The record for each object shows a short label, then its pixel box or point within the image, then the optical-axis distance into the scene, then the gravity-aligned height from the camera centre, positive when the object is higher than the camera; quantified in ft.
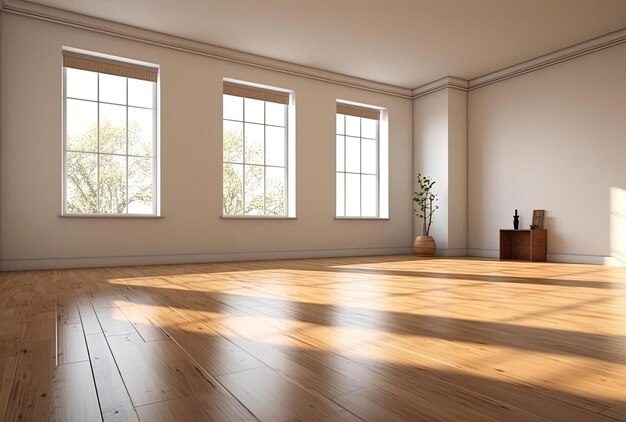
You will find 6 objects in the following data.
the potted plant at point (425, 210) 22.41 +0.25
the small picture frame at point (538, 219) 19.99 -0.19
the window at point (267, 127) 20.13 +4.14
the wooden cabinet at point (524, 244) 19.49 -1.38
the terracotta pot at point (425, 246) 22.35 -1.59
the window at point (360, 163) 23.25 +2.79
